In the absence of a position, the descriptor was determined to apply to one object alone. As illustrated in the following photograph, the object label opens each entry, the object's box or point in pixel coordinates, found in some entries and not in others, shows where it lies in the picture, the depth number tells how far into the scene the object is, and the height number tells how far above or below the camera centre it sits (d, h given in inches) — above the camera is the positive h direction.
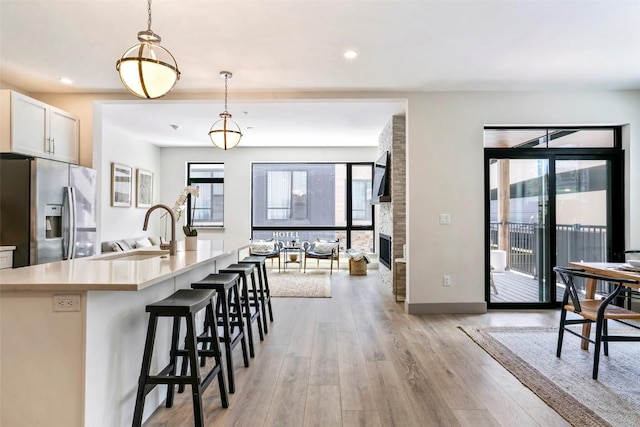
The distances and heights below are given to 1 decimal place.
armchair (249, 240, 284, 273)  280.0 -27.0
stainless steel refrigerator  132.9 +2.2
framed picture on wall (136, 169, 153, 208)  278.1 +23.0
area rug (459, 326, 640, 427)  83.7 -46.6
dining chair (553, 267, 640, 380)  99.6 -29.1
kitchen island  62.9 -24.1
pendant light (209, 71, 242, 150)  158.1 +36.6
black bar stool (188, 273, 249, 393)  93.0 -27.7
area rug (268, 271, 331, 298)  209.5 -46.2
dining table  101.1 -17.2
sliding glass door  173.6 +0.7
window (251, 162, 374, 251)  322.3 +13.1
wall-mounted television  225.0 +24.2
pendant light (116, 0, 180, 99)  84.8 +35.9
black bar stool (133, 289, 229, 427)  71.0 -29.2
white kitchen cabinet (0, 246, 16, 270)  128.4 -15.1
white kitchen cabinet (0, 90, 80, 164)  135.0 +37.0
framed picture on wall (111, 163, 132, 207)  247.6 +23.0
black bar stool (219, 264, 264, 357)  119.6 -31.2
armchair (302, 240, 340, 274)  277.0 -28.0
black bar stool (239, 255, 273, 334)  143.6 -30.0
